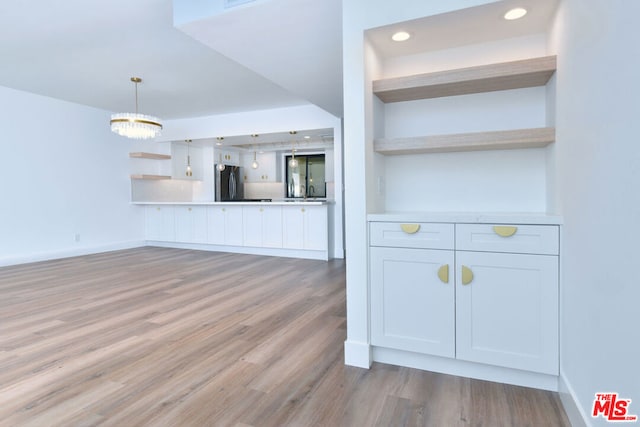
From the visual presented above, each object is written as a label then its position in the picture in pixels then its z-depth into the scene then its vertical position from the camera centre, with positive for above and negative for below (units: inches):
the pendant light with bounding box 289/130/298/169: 237.5 +46.7
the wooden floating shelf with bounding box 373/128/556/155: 73.7 +12.6
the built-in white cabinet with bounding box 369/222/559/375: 68.9 -19.8
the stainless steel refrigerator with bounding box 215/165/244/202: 315.3 +16.7
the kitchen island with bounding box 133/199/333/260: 220.7 -17.7
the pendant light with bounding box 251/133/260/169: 250.8 +37.2
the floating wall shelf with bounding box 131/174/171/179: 270.7 +21.1
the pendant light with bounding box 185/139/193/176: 297.6 +30.4
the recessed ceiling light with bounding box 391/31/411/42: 81.2 +38.5
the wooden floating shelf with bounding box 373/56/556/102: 73.0 +26.4
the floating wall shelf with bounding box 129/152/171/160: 268.7 +37.3
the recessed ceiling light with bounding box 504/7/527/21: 72.8 +38.9
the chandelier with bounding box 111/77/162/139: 170.4 +39.1
